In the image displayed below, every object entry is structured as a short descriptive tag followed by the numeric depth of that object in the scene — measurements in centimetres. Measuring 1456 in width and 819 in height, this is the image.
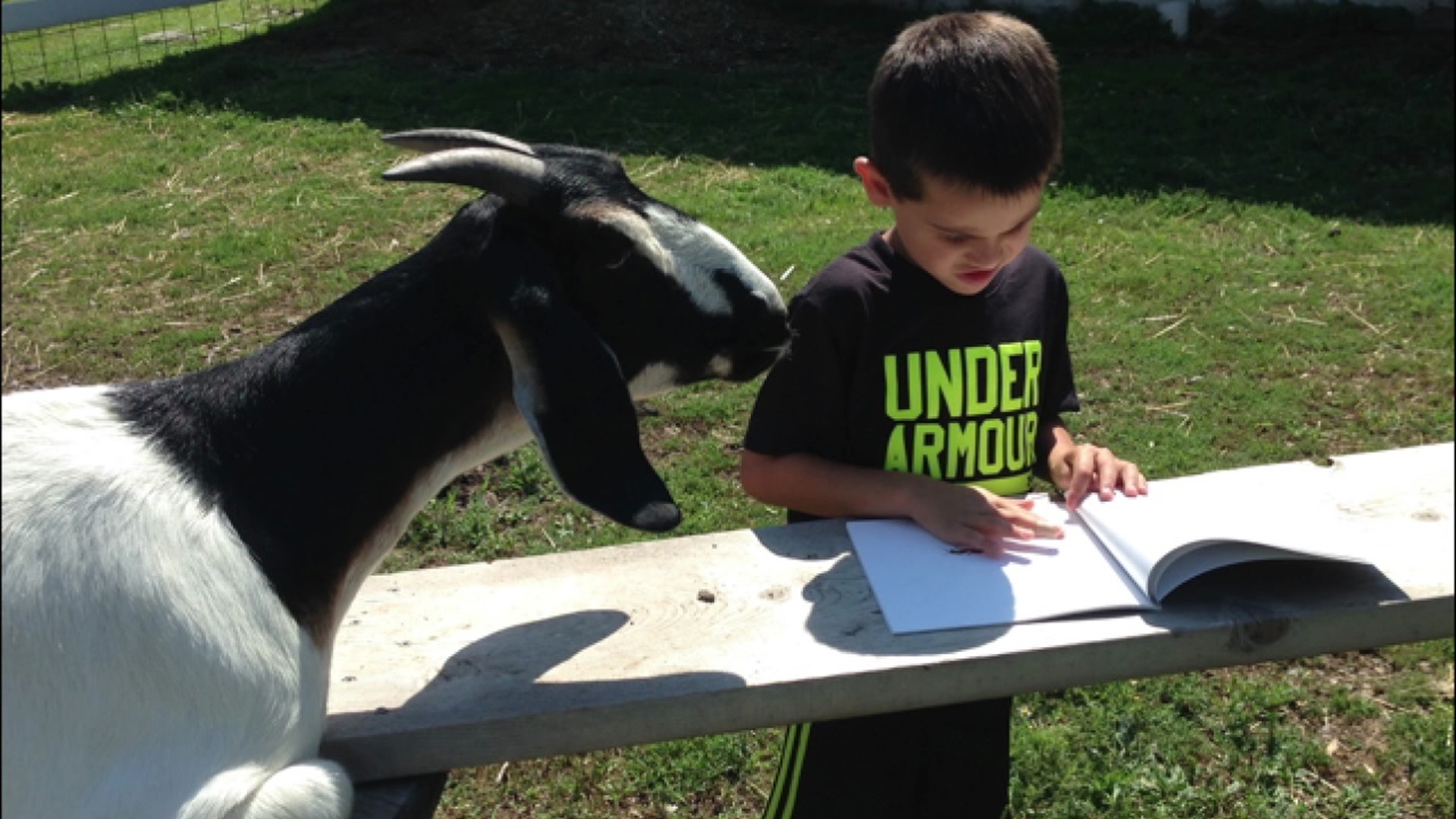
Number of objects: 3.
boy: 223
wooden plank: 200
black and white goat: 173
